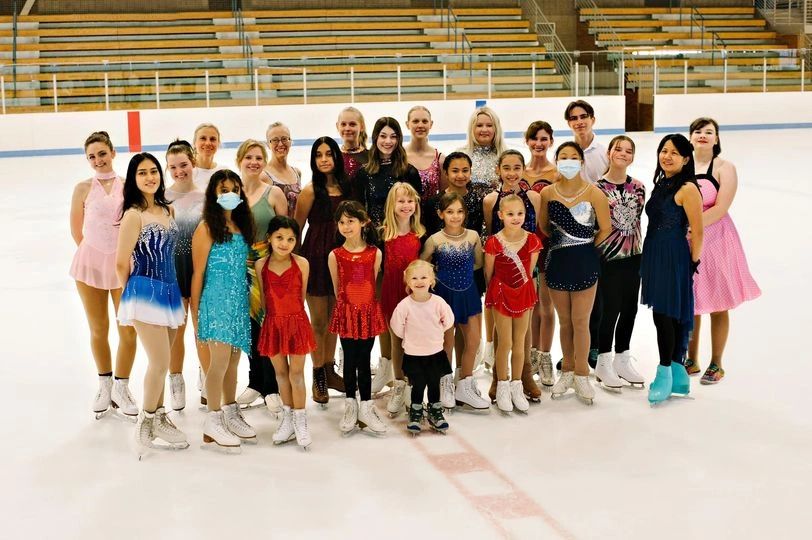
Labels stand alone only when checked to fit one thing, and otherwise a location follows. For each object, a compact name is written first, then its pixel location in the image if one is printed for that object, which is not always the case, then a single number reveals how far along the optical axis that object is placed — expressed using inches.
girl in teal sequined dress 159.3
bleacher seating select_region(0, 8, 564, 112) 706.2
